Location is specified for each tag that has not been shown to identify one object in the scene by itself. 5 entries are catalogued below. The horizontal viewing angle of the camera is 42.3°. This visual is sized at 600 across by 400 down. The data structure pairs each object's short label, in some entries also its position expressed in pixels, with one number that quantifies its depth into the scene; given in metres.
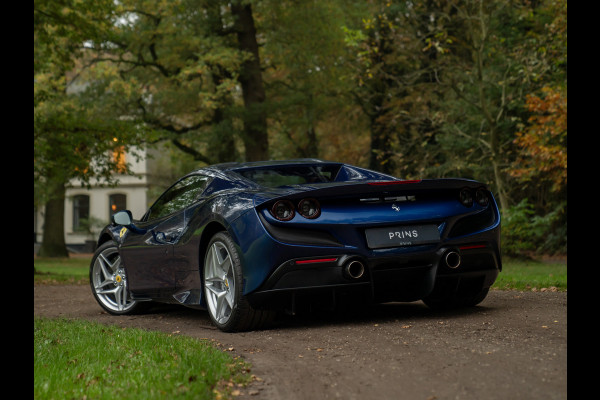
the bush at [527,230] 18.84
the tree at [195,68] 24.28
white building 48.41
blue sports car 5.50
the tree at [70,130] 17.62
